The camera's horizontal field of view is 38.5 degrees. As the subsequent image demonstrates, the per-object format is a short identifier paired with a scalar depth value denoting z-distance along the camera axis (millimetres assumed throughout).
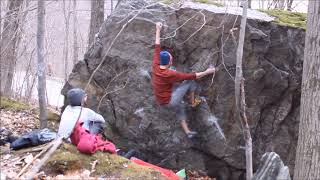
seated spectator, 6221
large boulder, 8109
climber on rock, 7754
